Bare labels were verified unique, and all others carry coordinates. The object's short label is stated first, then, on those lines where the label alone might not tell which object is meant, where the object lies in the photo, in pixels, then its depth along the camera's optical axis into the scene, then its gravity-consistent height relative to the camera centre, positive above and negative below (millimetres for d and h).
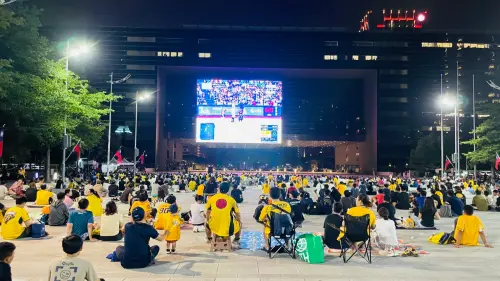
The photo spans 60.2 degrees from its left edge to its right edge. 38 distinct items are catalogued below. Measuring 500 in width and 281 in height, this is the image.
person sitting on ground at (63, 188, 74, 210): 14800 -1711
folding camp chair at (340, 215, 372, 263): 8312 -1477
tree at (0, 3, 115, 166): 25797 +3552
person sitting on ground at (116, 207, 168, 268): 7547 -1639
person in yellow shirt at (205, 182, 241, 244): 9133 -1305
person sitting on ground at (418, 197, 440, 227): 13562 -1924
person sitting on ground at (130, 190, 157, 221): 11078 -1421
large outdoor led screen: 60750 +6091
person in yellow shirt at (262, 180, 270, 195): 24403 -2028
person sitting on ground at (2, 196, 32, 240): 10297 -1755
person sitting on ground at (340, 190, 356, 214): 14234 -1591
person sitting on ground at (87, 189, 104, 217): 13959 -1684
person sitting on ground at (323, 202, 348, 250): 8984 -1606
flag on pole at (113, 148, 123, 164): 36584 -504
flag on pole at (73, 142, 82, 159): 29828 +220
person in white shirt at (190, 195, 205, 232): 12078 -1828
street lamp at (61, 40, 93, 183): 23748 +5747
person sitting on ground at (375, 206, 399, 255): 9297 -1720
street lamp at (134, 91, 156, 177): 40375 -17
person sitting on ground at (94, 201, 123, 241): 10328 -1816
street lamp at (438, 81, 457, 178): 36762 +4853
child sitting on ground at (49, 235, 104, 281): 4523 -1217
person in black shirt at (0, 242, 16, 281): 4355 -1126
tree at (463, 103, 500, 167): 37281 +1555
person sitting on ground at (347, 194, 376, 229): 8496 -1149
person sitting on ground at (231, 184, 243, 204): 18820 -1871
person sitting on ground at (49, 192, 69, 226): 13141 -1922
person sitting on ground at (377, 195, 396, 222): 12545 -1619
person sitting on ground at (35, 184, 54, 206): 17283 -1871
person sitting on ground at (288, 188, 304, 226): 10932 -1457
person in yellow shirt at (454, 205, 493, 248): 10188 -1800
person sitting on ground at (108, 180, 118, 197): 22047 -1969
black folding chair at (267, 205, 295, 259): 8742 -1475
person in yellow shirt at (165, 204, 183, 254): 9156 -1543
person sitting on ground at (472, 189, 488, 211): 18859 -2032
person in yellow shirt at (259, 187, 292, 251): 8836 -1140
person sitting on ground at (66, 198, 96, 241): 9969 -1628
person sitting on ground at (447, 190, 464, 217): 16233 -1878
